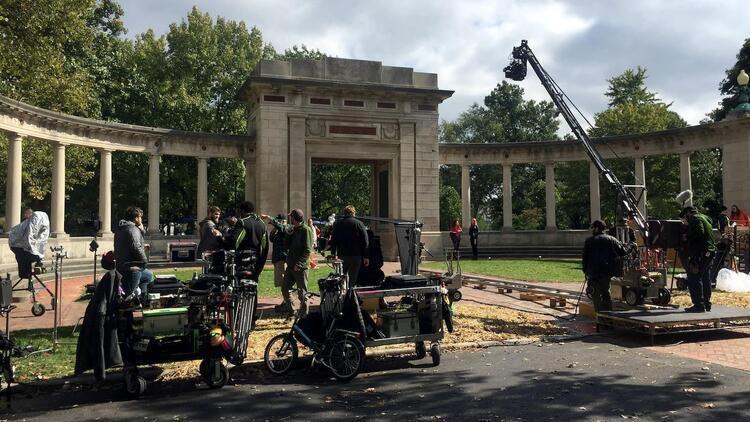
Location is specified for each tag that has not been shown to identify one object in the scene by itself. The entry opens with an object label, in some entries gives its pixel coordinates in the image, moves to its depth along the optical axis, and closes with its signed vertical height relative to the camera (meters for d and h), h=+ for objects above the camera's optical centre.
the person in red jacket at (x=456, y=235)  23.72 -0.10
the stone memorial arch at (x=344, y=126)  22.72 +4.60
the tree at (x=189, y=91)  36.34 +9.94
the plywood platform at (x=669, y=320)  8.57 -1.42
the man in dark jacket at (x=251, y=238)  8.24 -0.04
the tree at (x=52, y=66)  15.80 +5.98
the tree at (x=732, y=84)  38.59 +10.76
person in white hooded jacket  11.09 -0.06
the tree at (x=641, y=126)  33.72 +7.22
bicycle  6.45 -1.28
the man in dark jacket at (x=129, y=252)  8.09 -0.23
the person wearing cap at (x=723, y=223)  16.20 +0.19
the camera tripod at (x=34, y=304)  10.49 -1.26
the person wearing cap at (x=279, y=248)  10.45 -0.26
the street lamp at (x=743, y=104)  22.12 +5.21
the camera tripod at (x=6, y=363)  5.73 -1.30
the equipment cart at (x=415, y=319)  7.05 -1.12
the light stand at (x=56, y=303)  7.79 -0.98
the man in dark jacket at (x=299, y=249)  9.26 -0.25
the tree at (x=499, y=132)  55.91 +11.22
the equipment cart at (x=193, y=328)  5.92 -1.02
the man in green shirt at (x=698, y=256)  9.53 -0.47
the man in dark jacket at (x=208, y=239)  9.88 -0.06
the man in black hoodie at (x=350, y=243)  9.02 -0.15
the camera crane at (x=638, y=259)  10.65 -0.60
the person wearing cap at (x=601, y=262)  9.35 -0.52
